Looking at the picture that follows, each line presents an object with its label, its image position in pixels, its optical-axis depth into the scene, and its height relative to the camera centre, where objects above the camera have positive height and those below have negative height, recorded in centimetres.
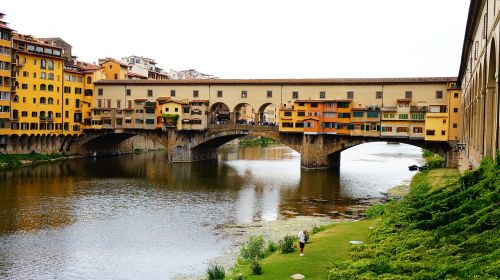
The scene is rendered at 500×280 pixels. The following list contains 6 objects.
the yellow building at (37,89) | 6706 +593
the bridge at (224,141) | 6319 -110
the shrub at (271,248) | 2354 -553
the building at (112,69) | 8469 +1079
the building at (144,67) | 10319 +1458
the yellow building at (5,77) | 6238 +694
